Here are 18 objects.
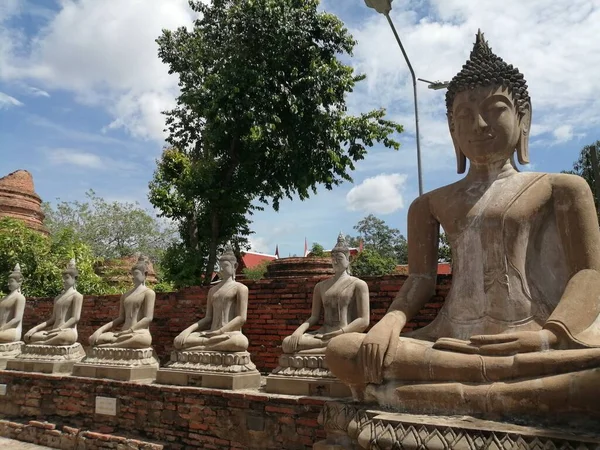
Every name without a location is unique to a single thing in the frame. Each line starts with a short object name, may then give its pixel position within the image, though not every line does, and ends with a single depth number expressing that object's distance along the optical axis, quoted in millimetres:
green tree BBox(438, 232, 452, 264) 16664
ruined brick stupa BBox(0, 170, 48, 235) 20297
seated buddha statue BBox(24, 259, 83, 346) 8523
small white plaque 6852
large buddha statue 3014
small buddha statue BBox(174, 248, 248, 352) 6492
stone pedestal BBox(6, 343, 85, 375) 8099
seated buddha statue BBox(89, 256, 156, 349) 7453
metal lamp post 9148
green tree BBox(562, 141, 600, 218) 20406
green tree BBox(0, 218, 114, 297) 14500
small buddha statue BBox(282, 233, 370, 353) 5793
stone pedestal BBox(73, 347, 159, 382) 7035
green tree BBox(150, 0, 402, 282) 13852
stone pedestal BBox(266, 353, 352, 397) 5329
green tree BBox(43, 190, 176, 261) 31656
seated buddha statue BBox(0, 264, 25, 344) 10031
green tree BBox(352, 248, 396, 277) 18062
